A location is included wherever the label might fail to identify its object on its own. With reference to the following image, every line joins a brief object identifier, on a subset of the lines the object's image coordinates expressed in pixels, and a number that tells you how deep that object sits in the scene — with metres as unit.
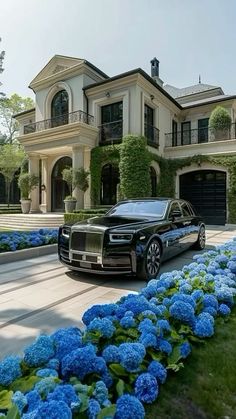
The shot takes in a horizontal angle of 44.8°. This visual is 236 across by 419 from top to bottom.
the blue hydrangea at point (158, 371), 2.01
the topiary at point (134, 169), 15.81
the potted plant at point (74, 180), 16.17
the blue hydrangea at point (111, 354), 2.03
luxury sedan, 4.84
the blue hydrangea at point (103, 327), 2.33
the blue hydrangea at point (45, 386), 1.62
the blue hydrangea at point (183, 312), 2.71
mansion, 16.95
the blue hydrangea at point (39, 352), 1.97
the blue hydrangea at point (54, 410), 1.39
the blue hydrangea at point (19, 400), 1.52
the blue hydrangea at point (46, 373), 1.81
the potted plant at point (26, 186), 18.87
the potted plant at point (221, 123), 17.39
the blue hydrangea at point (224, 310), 3.22
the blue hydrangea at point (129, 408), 1.58
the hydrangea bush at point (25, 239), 7.08
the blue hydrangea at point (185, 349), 2.35
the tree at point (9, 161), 27.27
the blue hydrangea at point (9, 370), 1.79
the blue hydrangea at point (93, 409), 1.52
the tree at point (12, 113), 35.02
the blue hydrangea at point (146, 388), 1.85
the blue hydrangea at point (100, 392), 1.66
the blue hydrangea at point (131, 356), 1.97
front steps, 14.35
